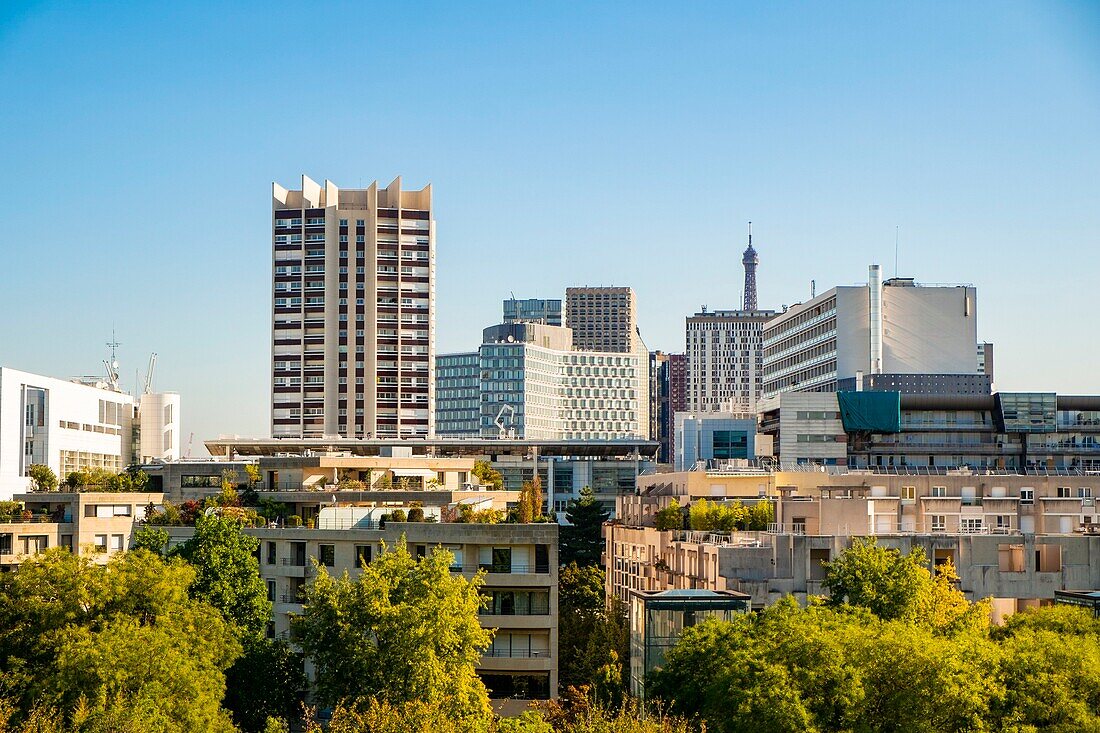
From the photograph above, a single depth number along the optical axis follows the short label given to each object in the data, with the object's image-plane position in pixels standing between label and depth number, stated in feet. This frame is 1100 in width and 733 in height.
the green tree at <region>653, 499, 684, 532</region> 356.18
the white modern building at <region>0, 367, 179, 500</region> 481.05
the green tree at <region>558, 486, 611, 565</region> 427.74
